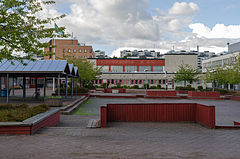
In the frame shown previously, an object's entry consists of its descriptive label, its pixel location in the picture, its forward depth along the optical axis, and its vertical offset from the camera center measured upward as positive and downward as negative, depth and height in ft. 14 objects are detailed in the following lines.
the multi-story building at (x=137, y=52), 592.60 +74.12
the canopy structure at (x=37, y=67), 62.54 +3.97
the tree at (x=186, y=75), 163.06 +4.91
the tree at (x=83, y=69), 125.08 +6.83
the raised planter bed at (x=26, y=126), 25.75 -4.76
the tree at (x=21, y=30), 36.45 +8.26
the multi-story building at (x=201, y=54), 581.12 +71.49
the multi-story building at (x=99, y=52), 536.01 +66.60
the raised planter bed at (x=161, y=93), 108.27 -4.77
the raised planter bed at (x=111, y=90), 139.44 -4.77
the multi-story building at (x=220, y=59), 230.25 +24.19
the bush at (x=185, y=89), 147.72 -4.04
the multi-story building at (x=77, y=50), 315.78 +42.07
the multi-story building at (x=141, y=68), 216.95 +14.59
